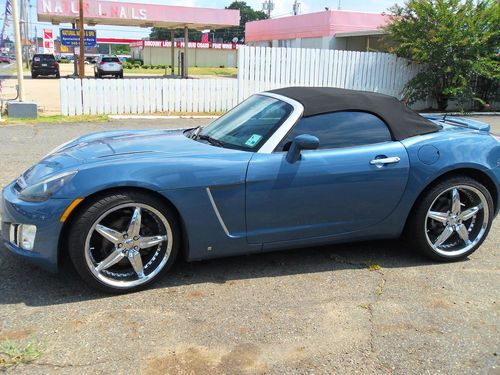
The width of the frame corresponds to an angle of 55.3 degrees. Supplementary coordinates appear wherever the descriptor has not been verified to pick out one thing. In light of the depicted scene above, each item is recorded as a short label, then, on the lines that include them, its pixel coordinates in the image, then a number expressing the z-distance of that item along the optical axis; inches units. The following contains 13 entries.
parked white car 1238.3
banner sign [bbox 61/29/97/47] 1174.3
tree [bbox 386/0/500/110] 618.2
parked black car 1321.4
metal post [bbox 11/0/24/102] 507.2
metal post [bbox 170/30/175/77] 1328.7
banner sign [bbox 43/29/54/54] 1401.7
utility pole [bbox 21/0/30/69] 1679.9
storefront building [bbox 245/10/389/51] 1055.0
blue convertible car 127.1
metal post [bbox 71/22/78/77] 1146.2
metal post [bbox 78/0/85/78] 651.5
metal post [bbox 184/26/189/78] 1161.4
